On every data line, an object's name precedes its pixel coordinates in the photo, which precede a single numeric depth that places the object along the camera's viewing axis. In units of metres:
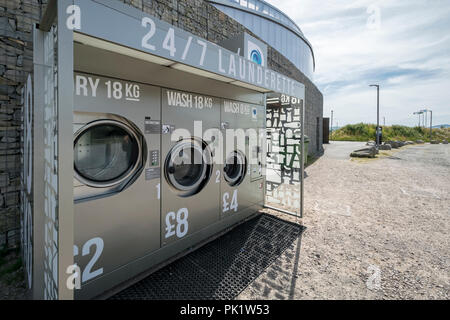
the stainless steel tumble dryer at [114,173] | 1.82
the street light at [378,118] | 15.37
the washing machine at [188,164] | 2.44
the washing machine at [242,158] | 3.27
